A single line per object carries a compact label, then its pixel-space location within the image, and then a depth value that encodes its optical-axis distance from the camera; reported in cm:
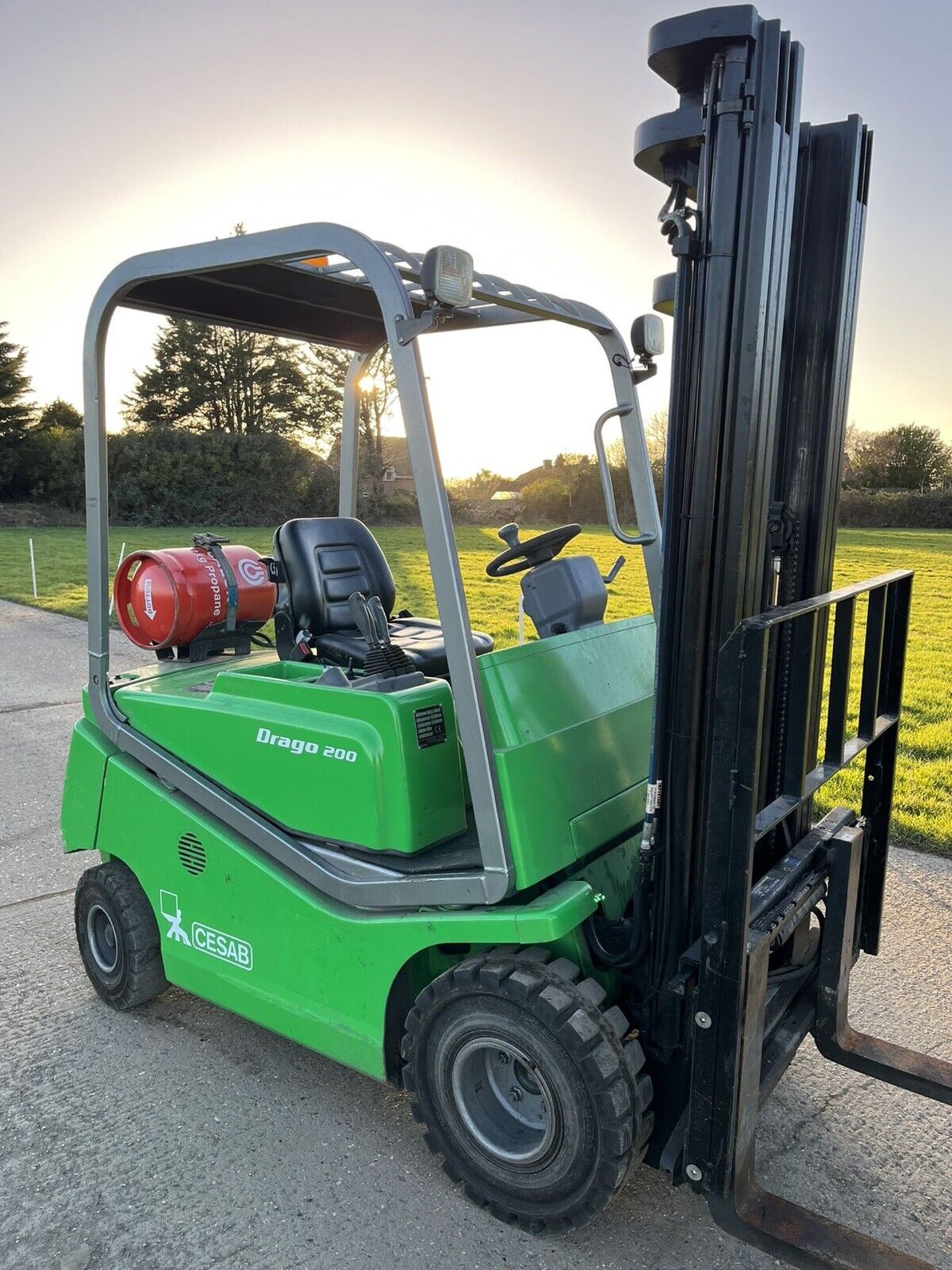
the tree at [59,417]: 3859
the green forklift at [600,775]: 231
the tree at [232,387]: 3334
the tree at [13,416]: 3588
